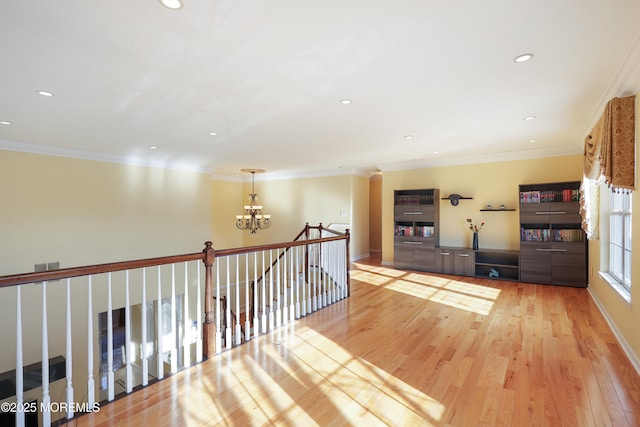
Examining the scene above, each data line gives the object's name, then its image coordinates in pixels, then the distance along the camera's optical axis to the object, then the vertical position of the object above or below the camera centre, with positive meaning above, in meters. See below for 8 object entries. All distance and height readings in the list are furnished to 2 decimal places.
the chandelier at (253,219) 7.83 -0.15
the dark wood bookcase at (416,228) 6.71 -0.35
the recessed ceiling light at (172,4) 1.71 +1.16
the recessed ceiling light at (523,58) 2.35 +1.17
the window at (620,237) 3.44 -0.31
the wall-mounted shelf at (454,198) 6.60 +0.30
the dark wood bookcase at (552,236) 5.30 -0.42
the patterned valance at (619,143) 2.69 +0.61
